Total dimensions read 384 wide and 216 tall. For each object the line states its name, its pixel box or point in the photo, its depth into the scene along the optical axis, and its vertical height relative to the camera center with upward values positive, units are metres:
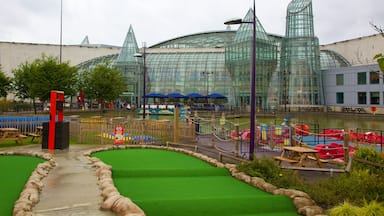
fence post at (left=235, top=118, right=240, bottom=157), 14.20 -1.03
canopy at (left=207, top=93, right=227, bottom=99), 61.84 +2.53
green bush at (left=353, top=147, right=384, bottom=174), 10.04 -1.25
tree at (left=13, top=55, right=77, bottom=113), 42.50 +3.66
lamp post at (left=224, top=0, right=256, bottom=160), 12.19 +0.28
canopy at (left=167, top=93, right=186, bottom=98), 61.91 +2.49
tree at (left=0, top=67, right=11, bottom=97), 49.73 +3.39
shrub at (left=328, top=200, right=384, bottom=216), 6.60 -1.76
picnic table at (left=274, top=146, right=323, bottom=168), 11.98 -1.54
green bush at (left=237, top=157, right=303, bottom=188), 9.59 -1.70
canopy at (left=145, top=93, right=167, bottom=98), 60.52 +2.54
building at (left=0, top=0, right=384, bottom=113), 63.47 +7.28
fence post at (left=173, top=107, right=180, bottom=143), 19.68 -0.91
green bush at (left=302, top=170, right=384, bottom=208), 8.39 -1.85
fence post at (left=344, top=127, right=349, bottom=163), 12.42 -1.18
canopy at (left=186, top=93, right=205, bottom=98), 62.75 +2.70
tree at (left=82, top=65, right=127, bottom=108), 49.59 +3.48
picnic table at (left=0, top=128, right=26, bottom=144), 18.52 -1.31
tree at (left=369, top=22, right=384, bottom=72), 5.56 +0.76
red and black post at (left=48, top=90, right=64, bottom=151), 16.80 -0.15
